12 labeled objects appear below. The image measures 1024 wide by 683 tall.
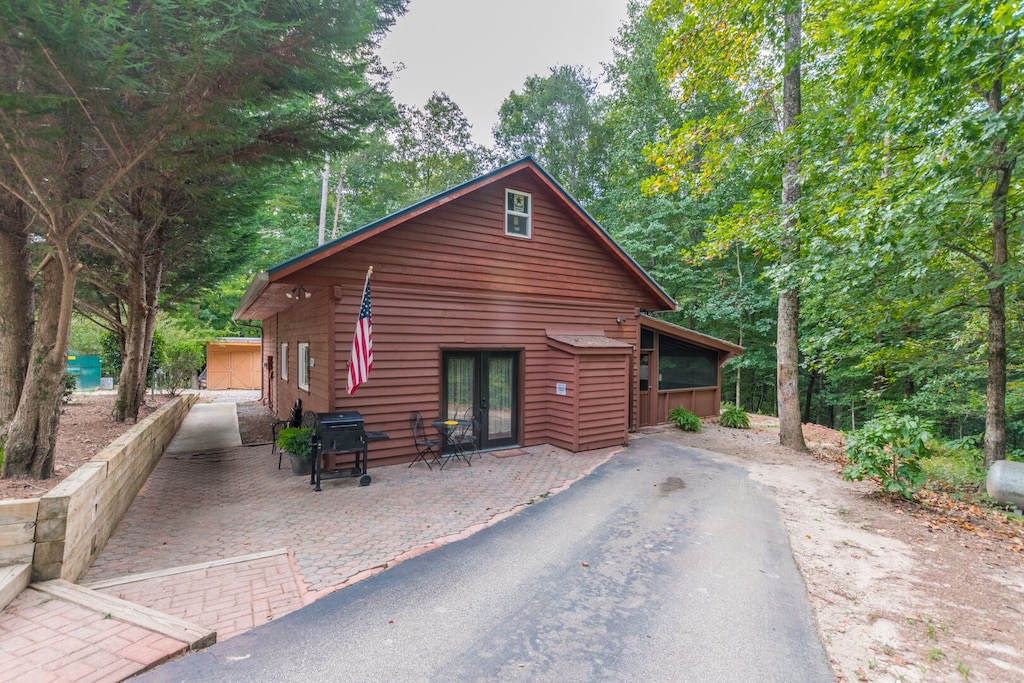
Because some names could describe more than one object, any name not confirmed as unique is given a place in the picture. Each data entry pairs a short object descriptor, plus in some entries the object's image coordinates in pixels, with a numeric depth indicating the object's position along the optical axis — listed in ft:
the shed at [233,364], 78.23
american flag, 21.28
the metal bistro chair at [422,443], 25.67
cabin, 24.54
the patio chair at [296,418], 29.25
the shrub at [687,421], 39.99
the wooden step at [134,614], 9.54
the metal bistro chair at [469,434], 26.68
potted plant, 22.09
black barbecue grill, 20.72
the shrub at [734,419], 43.83
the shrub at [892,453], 20.35
